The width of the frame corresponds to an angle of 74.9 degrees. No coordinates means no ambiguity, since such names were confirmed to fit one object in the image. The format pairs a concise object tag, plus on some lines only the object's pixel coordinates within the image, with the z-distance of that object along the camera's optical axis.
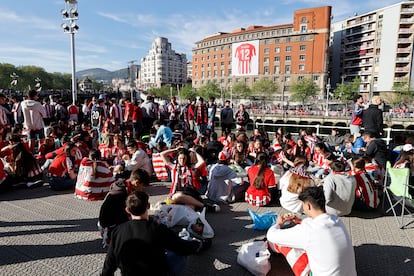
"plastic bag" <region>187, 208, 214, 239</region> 3.50
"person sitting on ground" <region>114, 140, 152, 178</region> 5.95
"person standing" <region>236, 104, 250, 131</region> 10.39
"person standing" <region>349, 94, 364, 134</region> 8.08
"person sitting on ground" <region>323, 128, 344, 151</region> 9.06
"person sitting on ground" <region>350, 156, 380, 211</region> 4.61
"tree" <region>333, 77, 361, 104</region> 49.19
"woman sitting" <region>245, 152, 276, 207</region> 4.94
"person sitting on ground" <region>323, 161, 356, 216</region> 4.23
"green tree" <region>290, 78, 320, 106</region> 53.31
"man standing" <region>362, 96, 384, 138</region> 6.98
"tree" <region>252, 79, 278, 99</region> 61.19
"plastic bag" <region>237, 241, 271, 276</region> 2.92
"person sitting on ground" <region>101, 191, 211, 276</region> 2.15
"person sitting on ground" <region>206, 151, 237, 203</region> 5.22
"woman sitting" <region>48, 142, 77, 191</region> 5.76
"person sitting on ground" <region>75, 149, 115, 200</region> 5.18
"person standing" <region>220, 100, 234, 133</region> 10.40
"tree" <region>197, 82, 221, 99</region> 66.36
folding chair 4.04
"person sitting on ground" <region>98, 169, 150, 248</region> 3.10
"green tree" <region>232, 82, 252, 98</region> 62.78
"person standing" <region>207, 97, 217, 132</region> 10.86
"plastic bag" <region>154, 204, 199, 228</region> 3.87
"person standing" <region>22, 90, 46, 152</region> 7.66
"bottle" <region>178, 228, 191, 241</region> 3.25
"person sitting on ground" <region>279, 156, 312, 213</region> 4.57
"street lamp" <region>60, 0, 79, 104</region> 13.94
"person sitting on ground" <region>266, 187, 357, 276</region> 2.19
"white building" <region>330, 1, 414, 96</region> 51.09
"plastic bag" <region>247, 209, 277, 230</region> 4.10
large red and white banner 59.38
